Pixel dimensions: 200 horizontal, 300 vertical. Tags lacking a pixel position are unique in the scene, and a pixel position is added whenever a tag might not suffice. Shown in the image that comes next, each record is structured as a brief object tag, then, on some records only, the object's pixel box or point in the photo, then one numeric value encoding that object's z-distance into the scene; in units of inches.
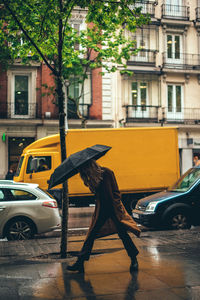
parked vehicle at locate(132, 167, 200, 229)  394.6
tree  287.7
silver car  362.6
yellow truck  568.1
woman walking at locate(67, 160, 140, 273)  219.0
